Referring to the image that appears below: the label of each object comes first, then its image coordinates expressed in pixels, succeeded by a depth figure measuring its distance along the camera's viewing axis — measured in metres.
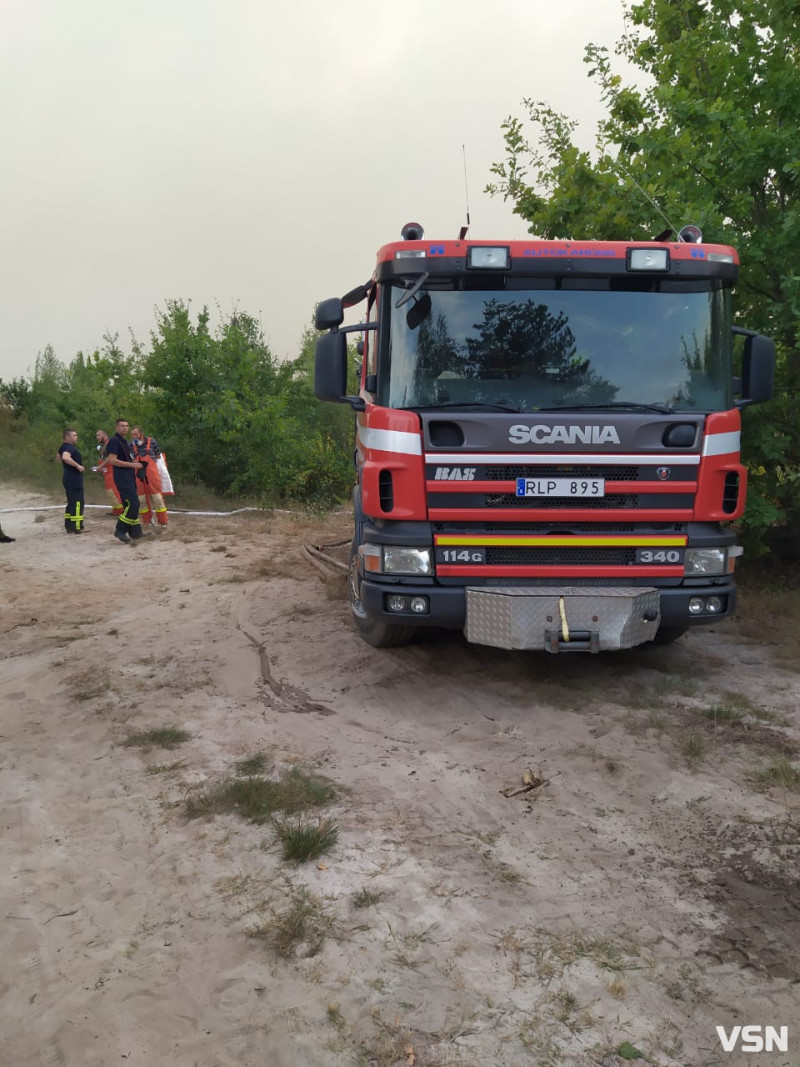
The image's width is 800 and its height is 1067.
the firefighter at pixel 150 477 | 13.37
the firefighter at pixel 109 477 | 13.83
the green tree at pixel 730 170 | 7.57
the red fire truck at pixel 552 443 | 5.04
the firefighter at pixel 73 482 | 12.73
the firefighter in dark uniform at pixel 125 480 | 12.45
